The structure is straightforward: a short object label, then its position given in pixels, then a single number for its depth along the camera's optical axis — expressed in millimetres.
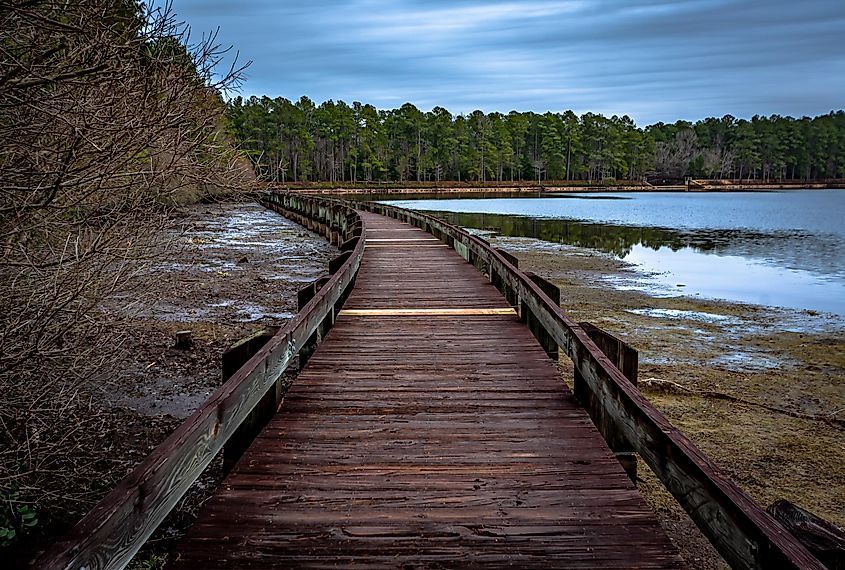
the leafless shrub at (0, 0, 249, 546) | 4309
